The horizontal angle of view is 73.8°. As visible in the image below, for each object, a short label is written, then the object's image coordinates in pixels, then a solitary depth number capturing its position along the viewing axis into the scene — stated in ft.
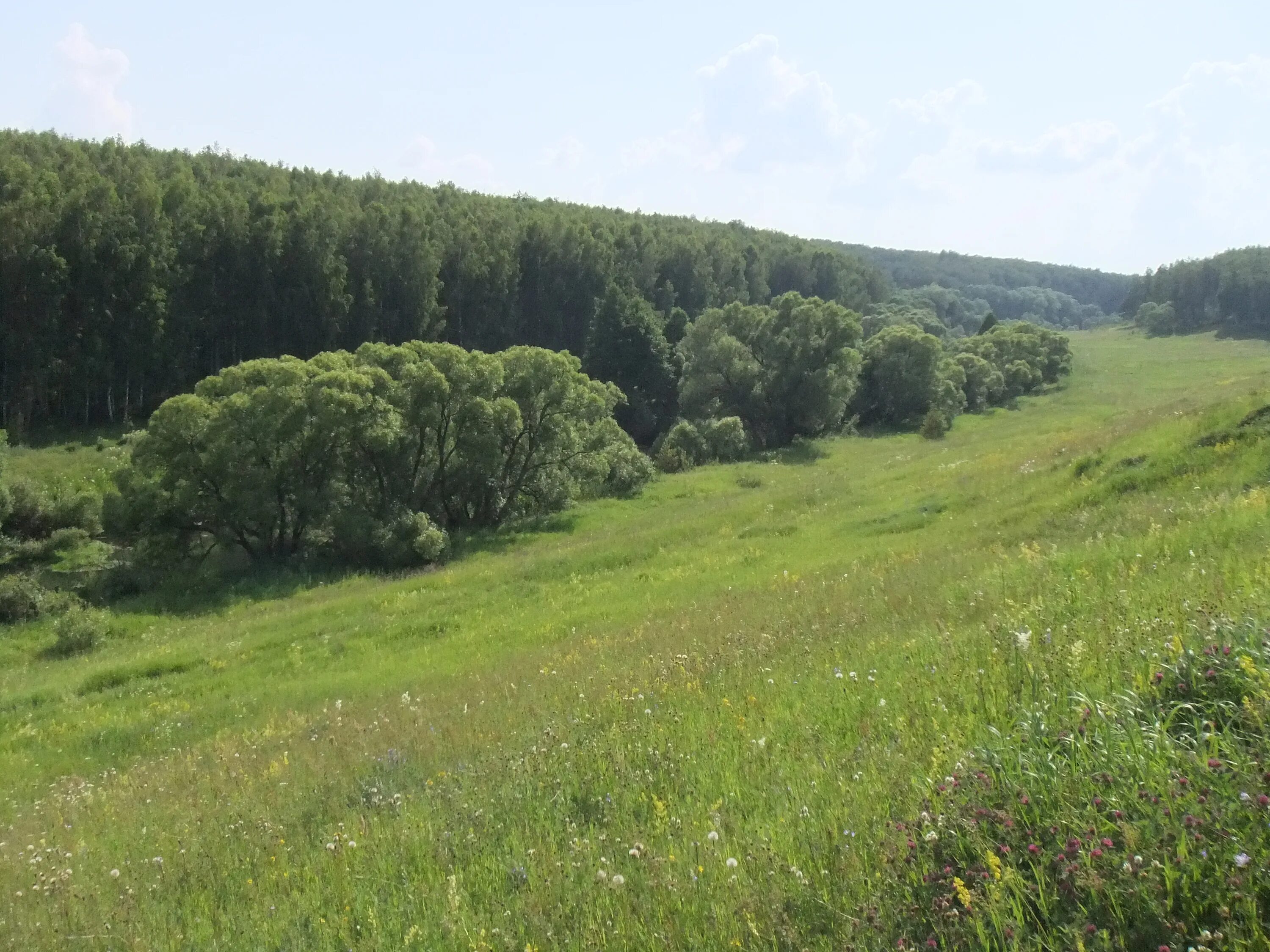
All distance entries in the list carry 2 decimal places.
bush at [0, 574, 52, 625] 87.10
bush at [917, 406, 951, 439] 201.67
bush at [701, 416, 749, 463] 183.83
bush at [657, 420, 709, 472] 176.96
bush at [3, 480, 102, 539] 115.65
